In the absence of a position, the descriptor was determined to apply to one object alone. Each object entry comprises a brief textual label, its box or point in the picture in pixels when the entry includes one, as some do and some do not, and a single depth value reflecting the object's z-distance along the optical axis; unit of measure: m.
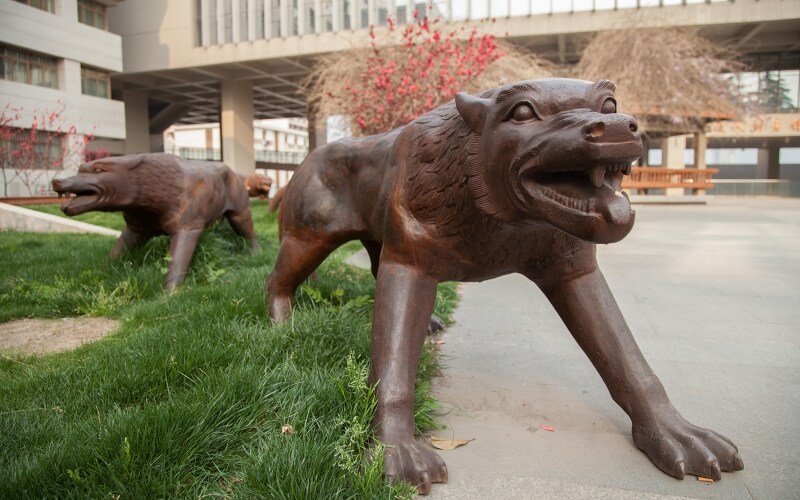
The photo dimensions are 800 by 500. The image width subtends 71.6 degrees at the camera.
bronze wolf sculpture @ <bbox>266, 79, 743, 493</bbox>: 1.72
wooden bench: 19.64
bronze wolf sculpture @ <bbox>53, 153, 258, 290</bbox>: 5.21
